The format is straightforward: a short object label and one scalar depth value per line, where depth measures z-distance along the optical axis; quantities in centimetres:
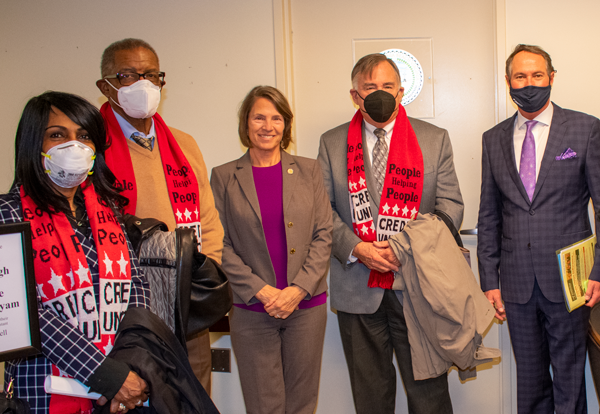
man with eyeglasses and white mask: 194
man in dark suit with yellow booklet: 222
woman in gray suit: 218
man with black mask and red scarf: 228
